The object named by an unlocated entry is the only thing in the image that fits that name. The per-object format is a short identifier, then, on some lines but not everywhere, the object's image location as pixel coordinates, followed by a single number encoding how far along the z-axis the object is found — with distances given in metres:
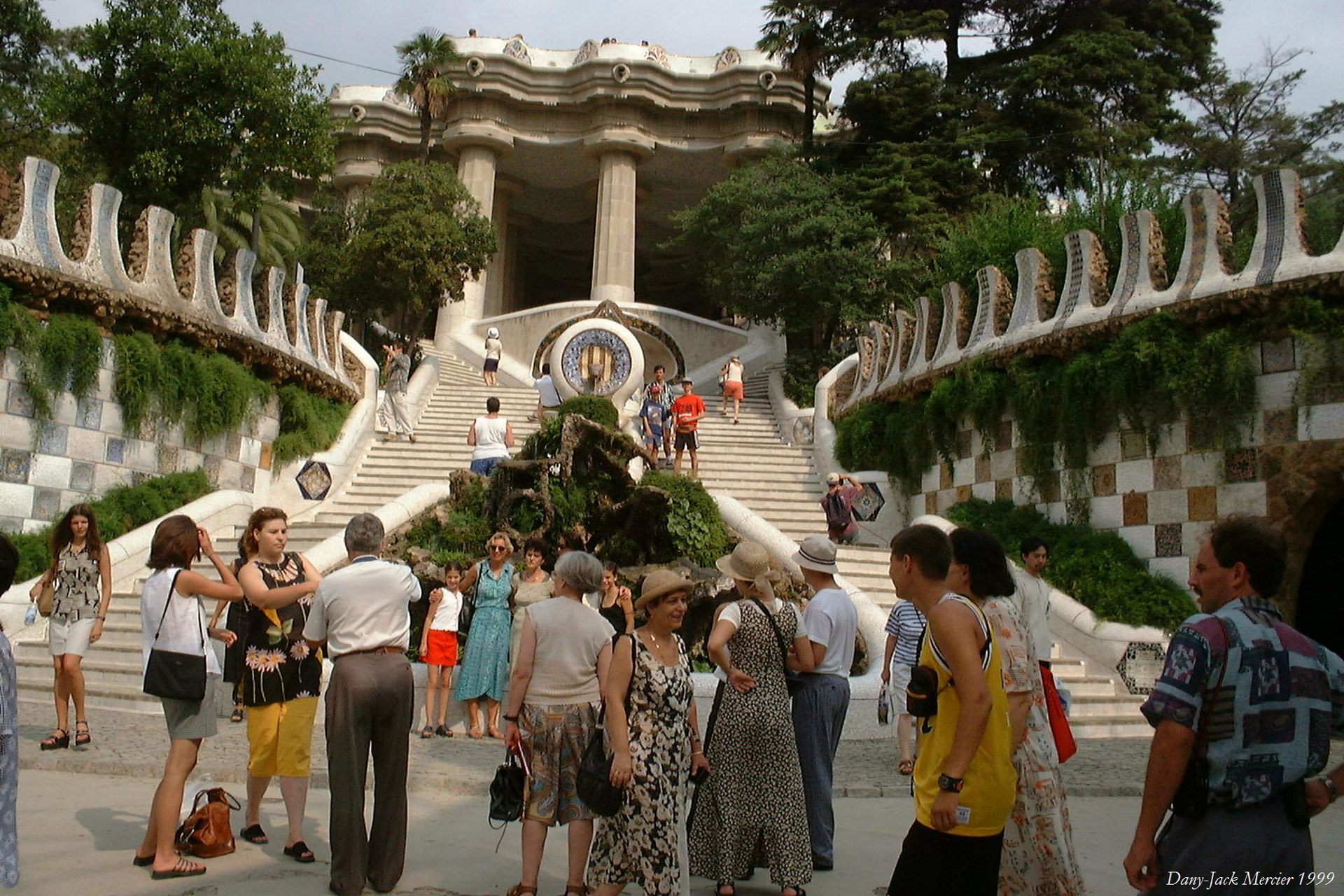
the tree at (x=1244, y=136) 28.59
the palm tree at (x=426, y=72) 30.02
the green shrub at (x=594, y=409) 13.82
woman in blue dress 8.78
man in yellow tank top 3.23
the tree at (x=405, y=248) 23.78
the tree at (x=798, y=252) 23.28
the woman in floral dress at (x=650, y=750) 4.25
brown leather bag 4.90
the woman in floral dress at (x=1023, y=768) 3.53
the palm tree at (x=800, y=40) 28.44
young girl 8.74
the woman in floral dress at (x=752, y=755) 4.69
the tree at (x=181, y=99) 17.33
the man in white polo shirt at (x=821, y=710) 5.19
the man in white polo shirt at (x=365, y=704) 4.52
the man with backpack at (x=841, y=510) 13.48
